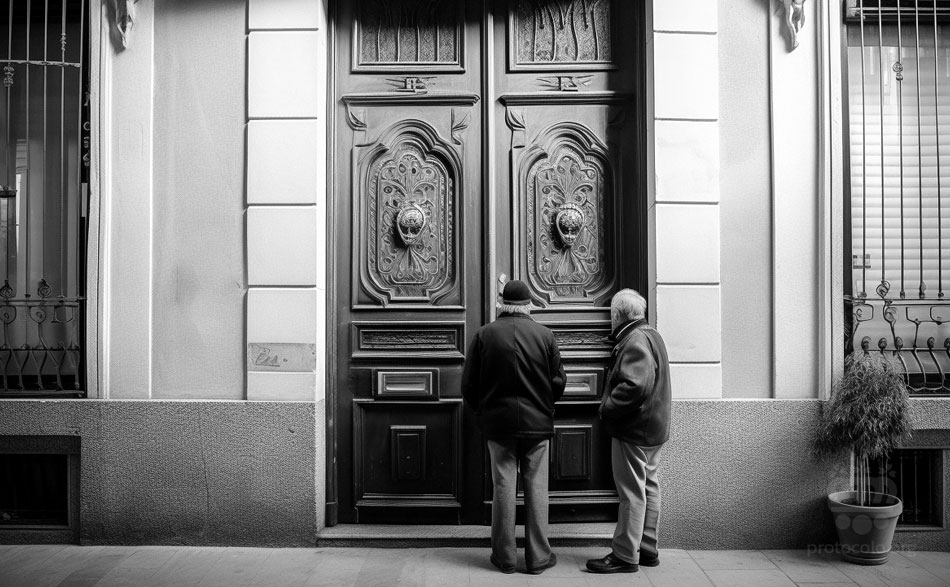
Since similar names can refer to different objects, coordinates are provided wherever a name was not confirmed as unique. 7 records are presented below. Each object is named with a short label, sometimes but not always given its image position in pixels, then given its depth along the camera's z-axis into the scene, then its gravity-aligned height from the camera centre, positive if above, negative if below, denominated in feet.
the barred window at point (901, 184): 18.81 +3.11
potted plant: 16.66 -3.28
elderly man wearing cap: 16.19 -2.39
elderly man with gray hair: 15.71 -2.72
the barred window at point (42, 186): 19.10 +3.17
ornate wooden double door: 19.35 +2.03
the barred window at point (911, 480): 18.56 -4.74
